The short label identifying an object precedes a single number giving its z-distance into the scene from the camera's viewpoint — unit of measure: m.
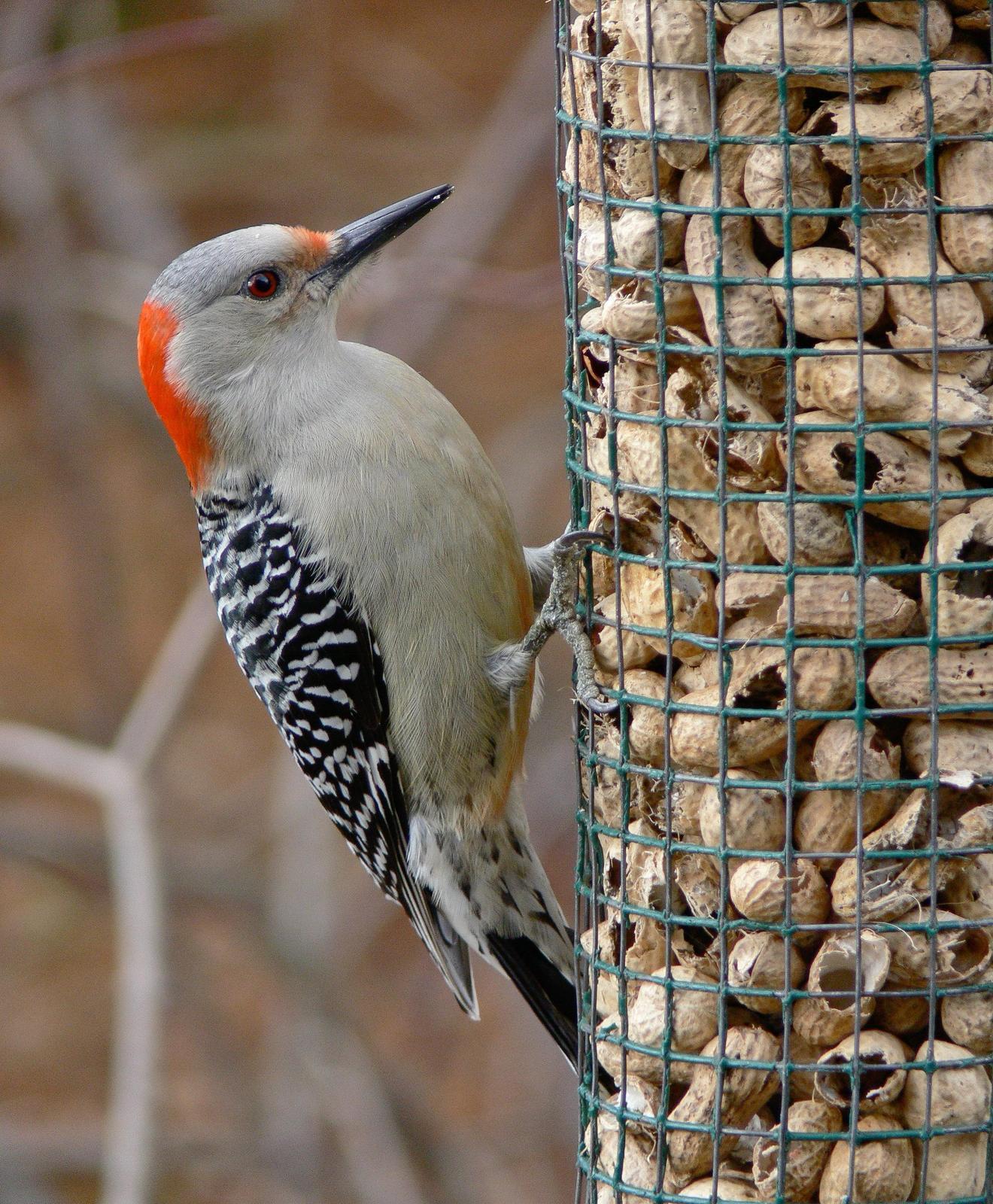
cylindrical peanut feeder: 5.31
